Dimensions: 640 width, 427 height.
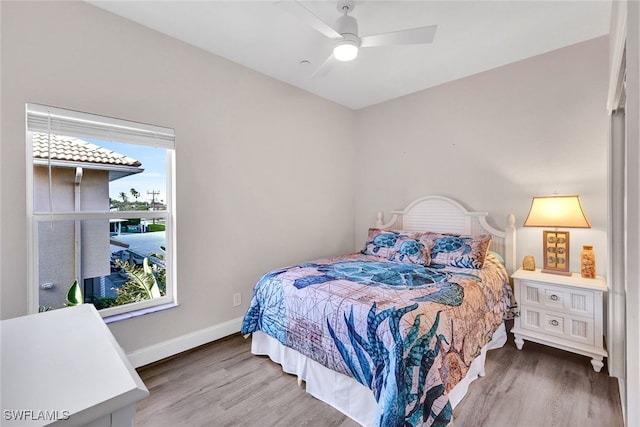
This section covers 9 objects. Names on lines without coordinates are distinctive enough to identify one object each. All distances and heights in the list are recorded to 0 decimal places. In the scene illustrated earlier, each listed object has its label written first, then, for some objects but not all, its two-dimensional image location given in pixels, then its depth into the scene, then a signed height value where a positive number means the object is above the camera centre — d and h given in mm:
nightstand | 2238 -818
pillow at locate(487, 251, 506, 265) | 2920 -452
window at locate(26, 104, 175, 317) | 1990 +29
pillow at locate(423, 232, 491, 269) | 2676 -363
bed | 1497 -683
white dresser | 604 -391
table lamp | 2406 -95
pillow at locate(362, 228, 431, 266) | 2889 -361
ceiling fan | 1927 +1184
